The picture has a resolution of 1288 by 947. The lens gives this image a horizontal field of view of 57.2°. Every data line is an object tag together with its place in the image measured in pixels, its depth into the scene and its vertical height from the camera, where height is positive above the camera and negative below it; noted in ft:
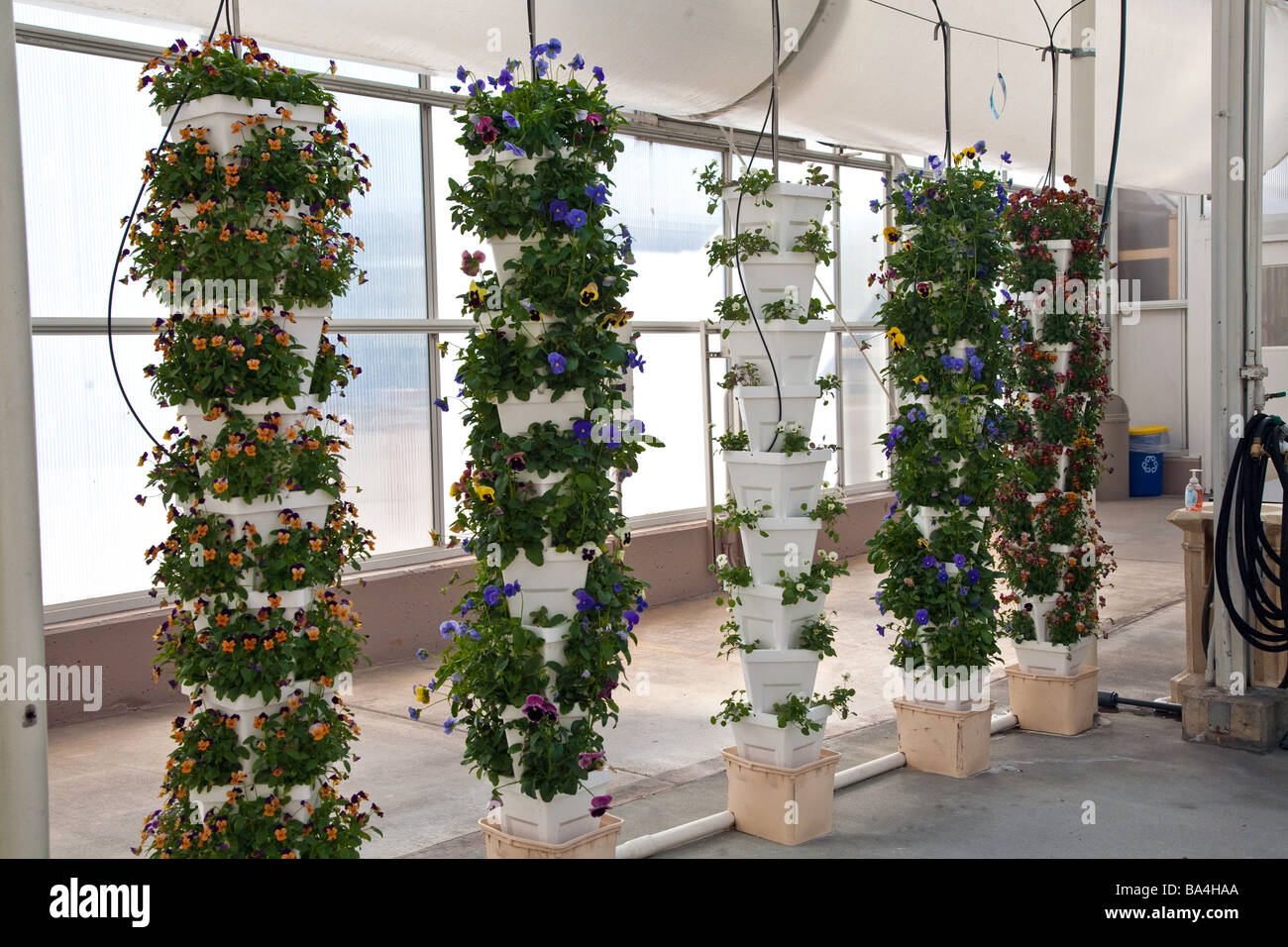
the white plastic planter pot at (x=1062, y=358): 16.01 +0.73
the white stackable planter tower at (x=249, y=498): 8.30 -0.52
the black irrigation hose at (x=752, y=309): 12.02 +1.12
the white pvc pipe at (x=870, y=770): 13.83 -4.26
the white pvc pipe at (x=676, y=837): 11.45 -4.19
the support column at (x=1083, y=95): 16.53 +4.47
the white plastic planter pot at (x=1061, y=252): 15.87 +2.16
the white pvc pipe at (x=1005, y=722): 16.03 -4.22
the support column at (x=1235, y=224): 14.70 +2.32
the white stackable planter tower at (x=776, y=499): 11.97 -0.85
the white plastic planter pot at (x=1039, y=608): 15.85 -2.63
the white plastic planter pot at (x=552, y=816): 9.40 -3.18
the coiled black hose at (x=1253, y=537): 14.53 -1.60
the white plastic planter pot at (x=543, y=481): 9.29 -0.47
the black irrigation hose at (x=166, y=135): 8.35 +2.11
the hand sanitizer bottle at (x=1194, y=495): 17.04 -1.27
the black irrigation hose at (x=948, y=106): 13.31 +3.52
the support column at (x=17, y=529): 6.71 -0.57
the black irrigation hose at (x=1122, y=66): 15.02 +4.32
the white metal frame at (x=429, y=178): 17.83 +4.63
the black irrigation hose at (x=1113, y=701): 16.93 -4.21
